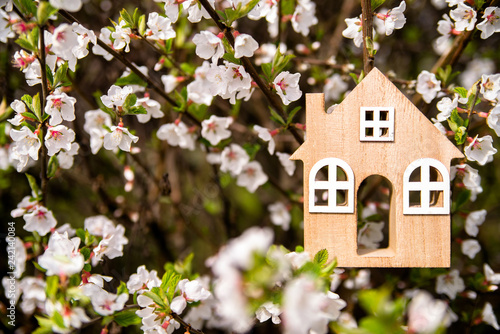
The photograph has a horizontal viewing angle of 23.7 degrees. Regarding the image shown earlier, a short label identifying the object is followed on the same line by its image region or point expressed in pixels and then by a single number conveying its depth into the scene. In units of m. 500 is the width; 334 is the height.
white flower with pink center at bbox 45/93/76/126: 0.72
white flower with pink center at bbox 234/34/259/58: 0.71
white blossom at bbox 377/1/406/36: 0.74
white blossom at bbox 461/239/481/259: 0.80
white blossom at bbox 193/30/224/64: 0.71
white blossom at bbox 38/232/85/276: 0.66
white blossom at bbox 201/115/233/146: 0.79
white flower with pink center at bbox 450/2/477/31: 0.74
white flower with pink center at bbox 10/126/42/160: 0.72
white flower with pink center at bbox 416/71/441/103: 0.76
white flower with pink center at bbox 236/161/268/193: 0.83
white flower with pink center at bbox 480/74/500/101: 0.73
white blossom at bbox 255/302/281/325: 0.70
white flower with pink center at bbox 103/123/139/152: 0.73
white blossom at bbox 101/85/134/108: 0.73
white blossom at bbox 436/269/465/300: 0.81
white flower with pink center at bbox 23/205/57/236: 0.75
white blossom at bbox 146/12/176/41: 0.74
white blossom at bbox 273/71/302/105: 0.73
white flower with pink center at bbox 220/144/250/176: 0.81
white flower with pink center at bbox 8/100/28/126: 0.72
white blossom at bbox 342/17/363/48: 0.75
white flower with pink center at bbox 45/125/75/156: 0.72
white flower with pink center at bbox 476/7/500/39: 0.74
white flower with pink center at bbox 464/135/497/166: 0.73
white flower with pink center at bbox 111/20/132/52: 0.73
